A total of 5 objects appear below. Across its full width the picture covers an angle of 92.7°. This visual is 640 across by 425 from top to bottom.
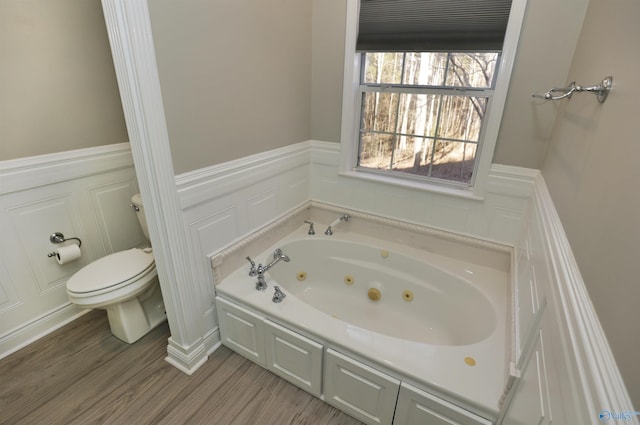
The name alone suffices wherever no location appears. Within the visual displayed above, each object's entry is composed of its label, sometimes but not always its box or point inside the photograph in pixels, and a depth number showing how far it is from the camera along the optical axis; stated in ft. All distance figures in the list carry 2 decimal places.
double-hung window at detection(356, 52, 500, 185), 5.82
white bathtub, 4.17
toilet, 5.33
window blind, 5.08
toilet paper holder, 5.97
